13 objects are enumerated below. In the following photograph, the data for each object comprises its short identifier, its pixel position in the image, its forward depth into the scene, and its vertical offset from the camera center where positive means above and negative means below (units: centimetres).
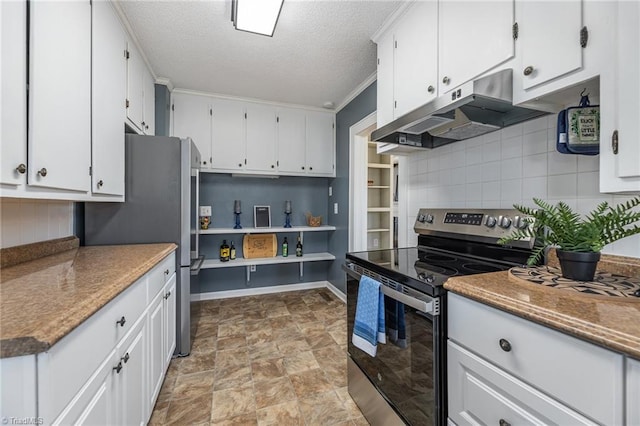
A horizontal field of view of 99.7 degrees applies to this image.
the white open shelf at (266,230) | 312 -21
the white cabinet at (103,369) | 59 -47
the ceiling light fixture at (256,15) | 165 +127
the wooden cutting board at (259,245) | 342 -43
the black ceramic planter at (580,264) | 92 -18
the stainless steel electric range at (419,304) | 104 -39
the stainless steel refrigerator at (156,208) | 193 +3
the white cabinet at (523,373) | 63 -44
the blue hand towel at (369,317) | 125 -50
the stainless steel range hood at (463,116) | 115 +50
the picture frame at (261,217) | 351 -7
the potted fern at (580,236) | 88 -8
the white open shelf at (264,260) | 313 -60
